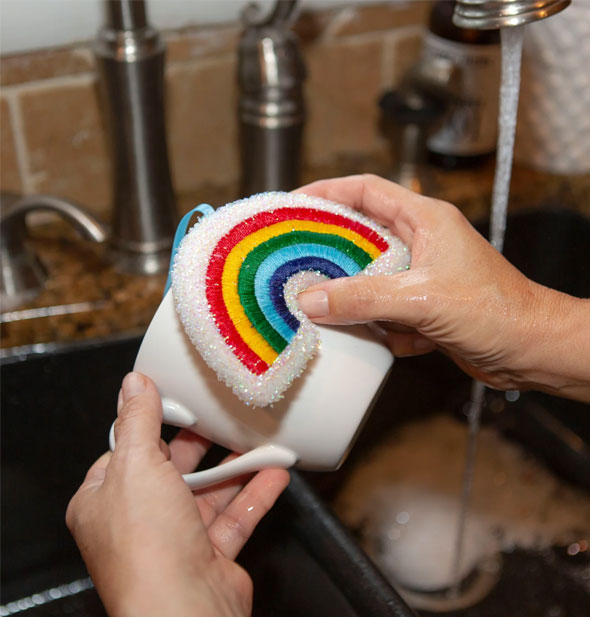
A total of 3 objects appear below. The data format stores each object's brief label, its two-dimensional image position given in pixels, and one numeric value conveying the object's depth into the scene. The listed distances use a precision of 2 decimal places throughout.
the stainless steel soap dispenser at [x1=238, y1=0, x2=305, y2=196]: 0.72
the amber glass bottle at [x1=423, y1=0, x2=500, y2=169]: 0.83
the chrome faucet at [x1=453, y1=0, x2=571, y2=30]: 0.54
